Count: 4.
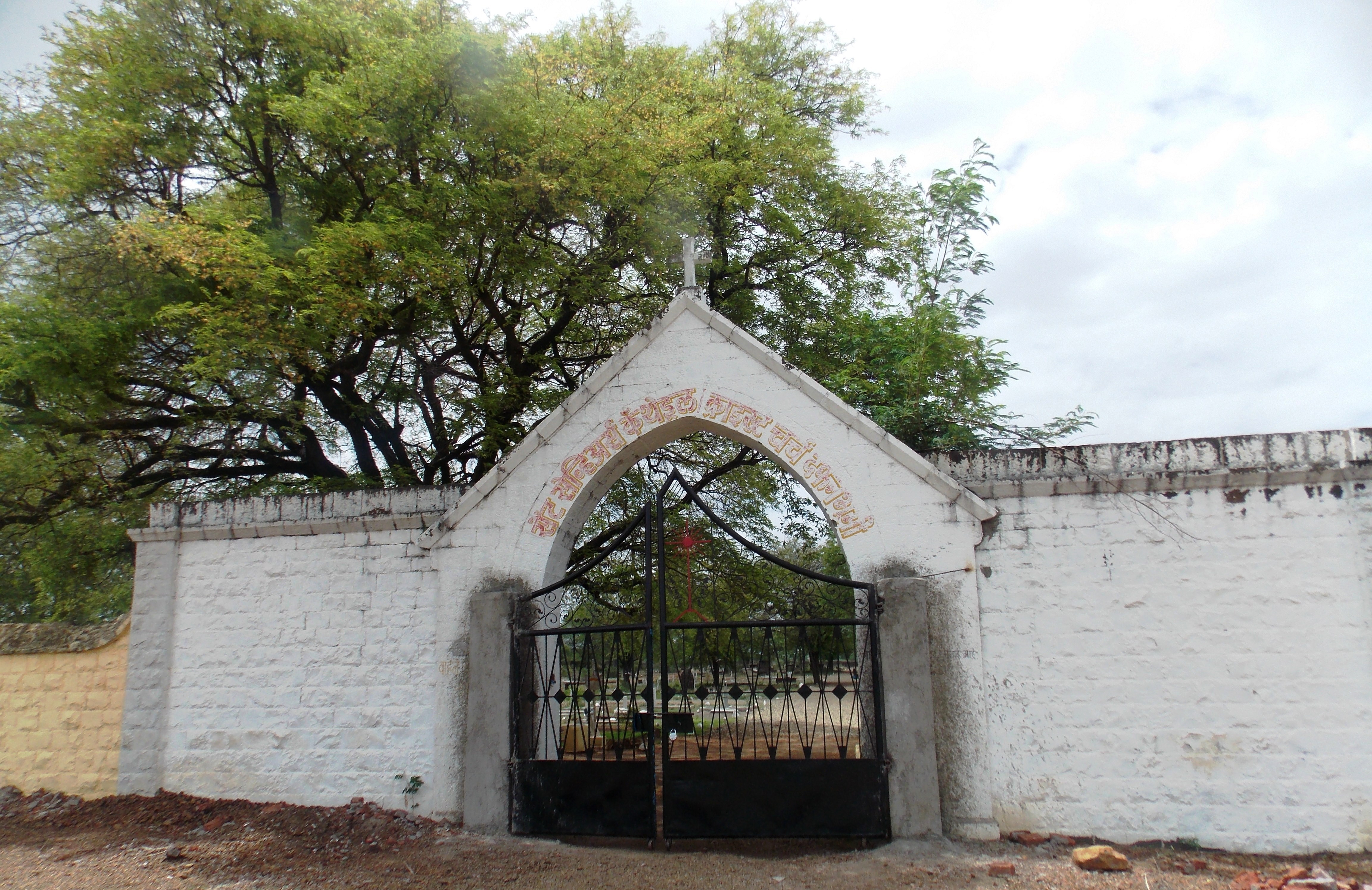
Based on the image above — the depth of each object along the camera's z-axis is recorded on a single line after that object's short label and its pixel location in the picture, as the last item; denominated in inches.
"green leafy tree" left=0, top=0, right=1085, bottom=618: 332.2
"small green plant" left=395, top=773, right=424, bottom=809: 244.1
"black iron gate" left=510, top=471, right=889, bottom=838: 215.3
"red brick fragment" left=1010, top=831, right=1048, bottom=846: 207.8
